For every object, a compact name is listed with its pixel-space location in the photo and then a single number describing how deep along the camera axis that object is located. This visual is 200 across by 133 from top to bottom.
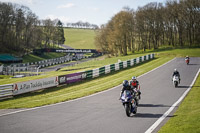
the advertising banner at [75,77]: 28.45
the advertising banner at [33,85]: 22.34
